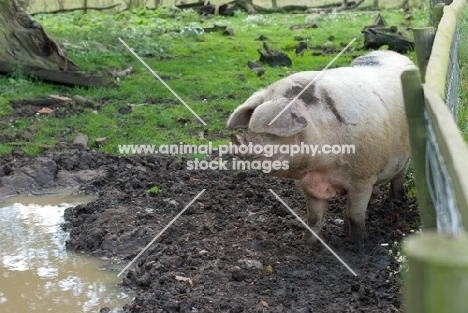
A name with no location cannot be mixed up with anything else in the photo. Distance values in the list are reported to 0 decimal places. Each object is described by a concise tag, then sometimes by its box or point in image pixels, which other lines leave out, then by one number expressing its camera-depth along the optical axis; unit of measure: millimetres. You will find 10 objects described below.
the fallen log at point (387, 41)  15195
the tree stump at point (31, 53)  12711
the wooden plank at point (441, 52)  3431
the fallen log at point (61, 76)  12672
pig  5211
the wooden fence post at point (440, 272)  1670
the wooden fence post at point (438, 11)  7219
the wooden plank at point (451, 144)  2111
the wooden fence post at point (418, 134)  2979
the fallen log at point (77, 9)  27578
